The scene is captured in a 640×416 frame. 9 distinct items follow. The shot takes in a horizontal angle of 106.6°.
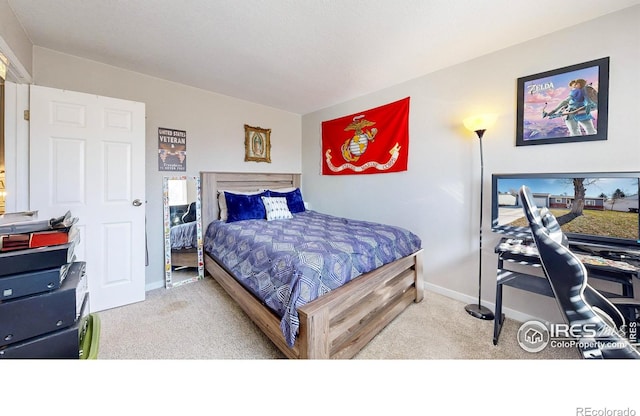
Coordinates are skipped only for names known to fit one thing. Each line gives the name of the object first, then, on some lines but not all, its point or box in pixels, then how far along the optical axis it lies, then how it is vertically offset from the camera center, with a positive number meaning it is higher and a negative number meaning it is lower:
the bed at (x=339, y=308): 1.38 -0.76
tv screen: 1.60 +0.02
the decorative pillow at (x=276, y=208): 3.05 -0.07
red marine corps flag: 2.86 +0.84
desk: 1.43 -0.42
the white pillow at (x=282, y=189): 3.62 +0.21
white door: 1.95 +0.20
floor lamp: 2.11 +0.39
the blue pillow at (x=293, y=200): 3.50 +0.05
